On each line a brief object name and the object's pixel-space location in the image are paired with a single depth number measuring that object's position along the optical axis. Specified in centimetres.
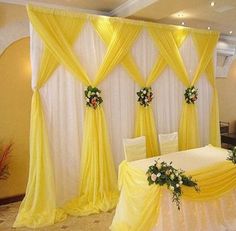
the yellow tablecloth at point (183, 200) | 246
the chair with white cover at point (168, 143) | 384
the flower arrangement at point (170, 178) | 234
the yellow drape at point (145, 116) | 389
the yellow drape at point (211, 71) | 459
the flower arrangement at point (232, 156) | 291
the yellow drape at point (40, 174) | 317
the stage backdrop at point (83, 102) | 321
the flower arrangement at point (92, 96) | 346
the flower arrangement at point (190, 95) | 443
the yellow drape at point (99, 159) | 350
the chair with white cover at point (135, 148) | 344
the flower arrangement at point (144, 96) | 396
